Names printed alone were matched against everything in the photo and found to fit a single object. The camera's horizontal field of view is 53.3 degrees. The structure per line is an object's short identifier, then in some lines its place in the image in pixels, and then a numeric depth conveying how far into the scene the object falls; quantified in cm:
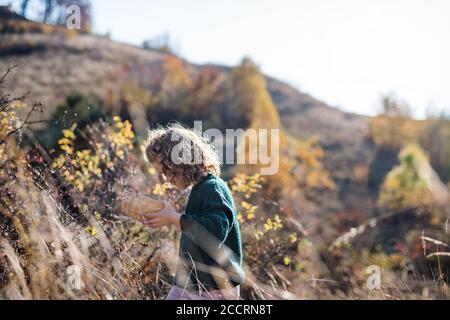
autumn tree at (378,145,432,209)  1989
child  235
